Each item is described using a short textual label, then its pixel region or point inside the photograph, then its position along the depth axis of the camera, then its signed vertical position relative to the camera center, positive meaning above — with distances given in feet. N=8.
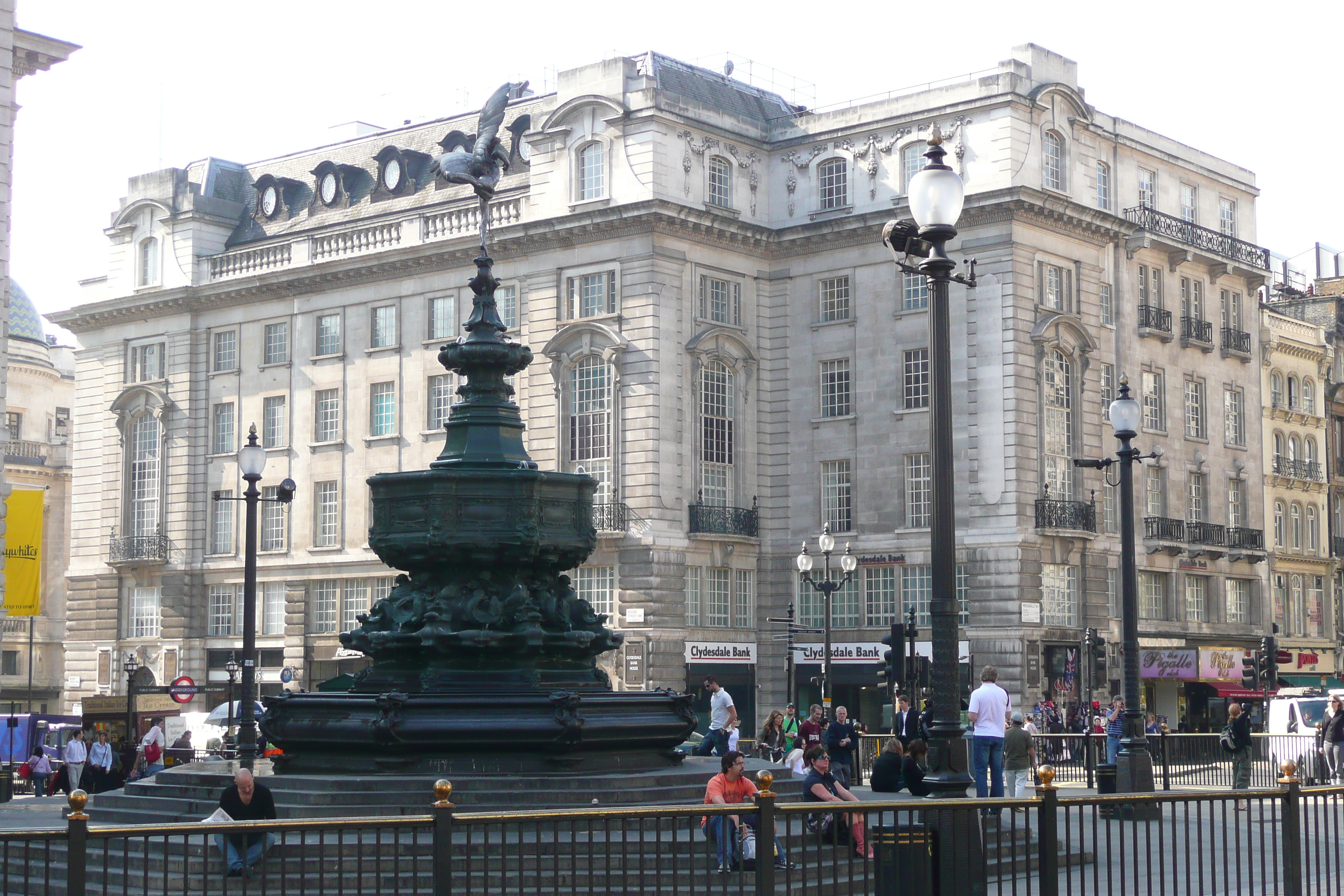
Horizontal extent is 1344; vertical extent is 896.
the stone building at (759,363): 183.83 +27.45
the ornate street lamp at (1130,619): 87.45 +0.39
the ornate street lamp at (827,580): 141.18 +3.97
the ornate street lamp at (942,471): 45.50 +3.88
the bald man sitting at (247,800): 53.93 -4.80
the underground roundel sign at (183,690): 135.95 -4.29
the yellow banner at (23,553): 114.52 +4.75
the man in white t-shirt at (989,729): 76.79 -4.06
